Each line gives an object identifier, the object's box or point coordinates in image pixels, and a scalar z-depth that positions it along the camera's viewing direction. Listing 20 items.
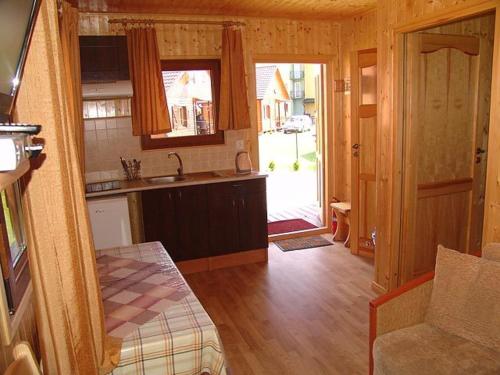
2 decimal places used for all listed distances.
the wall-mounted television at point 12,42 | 0.98
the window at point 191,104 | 4.57
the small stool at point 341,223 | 4.89
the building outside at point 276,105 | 11.04
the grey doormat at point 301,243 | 4.86
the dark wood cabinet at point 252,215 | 4.29
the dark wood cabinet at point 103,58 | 3.74
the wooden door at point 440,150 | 3.28
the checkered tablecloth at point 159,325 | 1.55
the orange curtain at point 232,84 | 4.39
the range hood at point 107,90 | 3.70
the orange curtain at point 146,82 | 4.06
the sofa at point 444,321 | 1.91
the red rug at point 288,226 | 5.40
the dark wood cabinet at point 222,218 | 4.18
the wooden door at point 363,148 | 4.30
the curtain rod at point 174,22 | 4.10
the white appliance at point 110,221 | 3.79
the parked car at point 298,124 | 11.22
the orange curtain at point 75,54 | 2.38
